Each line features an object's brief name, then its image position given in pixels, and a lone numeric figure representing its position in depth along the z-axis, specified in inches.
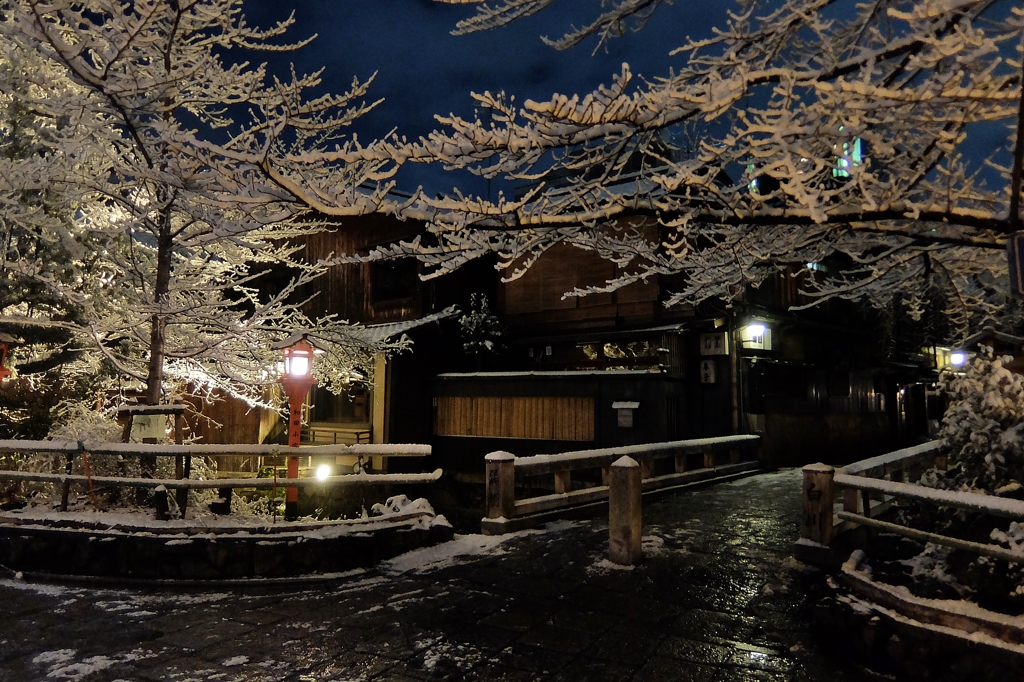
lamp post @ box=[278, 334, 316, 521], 386.6
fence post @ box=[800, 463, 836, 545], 301.7
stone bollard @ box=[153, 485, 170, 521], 321.7
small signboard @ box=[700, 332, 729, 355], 692.1
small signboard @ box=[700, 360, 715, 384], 701.3
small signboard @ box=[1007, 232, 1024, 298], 189.2
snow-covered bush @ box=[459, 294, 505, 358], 821.2
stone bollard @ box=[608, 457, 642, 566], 302.7
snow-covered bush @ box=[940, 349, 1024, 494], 270.8
